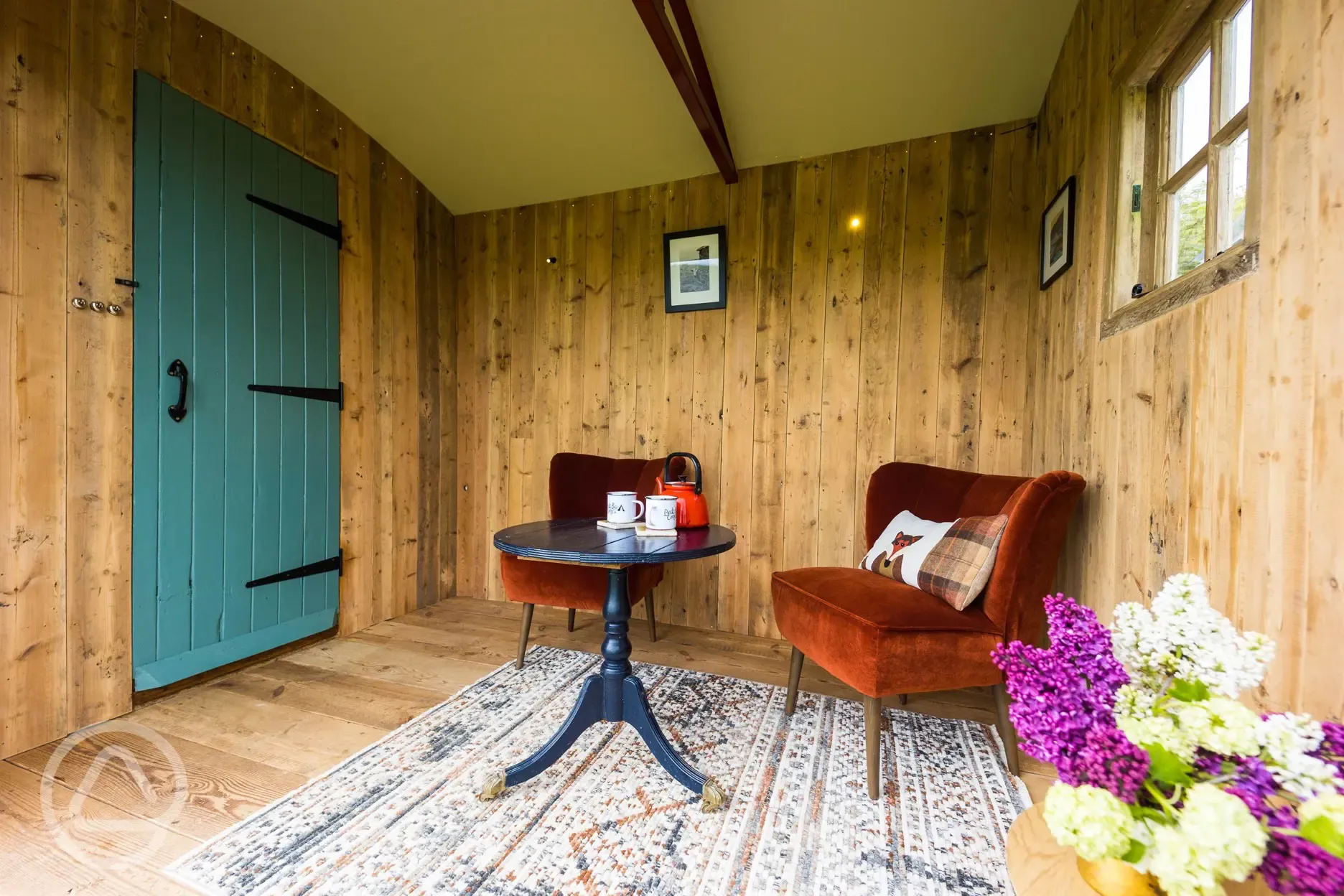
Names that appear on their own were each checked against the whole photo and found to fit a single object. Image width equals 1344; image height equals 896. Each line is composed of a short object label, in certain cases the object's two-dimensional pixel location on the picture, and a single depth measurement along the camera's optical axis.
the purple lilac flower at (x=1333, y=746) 0.51
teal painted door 1.99
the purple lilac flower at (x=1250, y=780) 0.48
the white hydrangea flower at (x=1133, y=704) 0.60
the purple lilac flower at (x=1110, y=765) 0.53
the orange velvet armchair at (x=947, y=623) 1.47
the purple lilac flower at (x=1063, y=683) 0.57
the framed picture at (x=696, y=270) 2.80
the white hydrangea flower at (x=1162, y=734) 0.54
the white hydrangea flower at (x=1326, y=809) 0.44
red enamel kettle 1.75
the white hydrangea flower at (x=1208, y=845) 0.45
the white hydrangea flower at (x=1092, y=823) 0.50
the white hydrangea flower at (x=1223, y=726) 0.52
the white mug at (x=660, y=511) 1.63
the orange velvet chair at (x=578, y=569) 2.19
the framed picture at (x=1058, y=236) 1.90
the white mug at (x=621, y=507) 1.71
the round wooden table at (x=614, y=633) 1.33
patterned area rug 1.19
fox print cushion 1.54
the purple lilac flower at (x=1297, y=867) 0.43
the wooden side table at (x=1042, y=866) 0.61
